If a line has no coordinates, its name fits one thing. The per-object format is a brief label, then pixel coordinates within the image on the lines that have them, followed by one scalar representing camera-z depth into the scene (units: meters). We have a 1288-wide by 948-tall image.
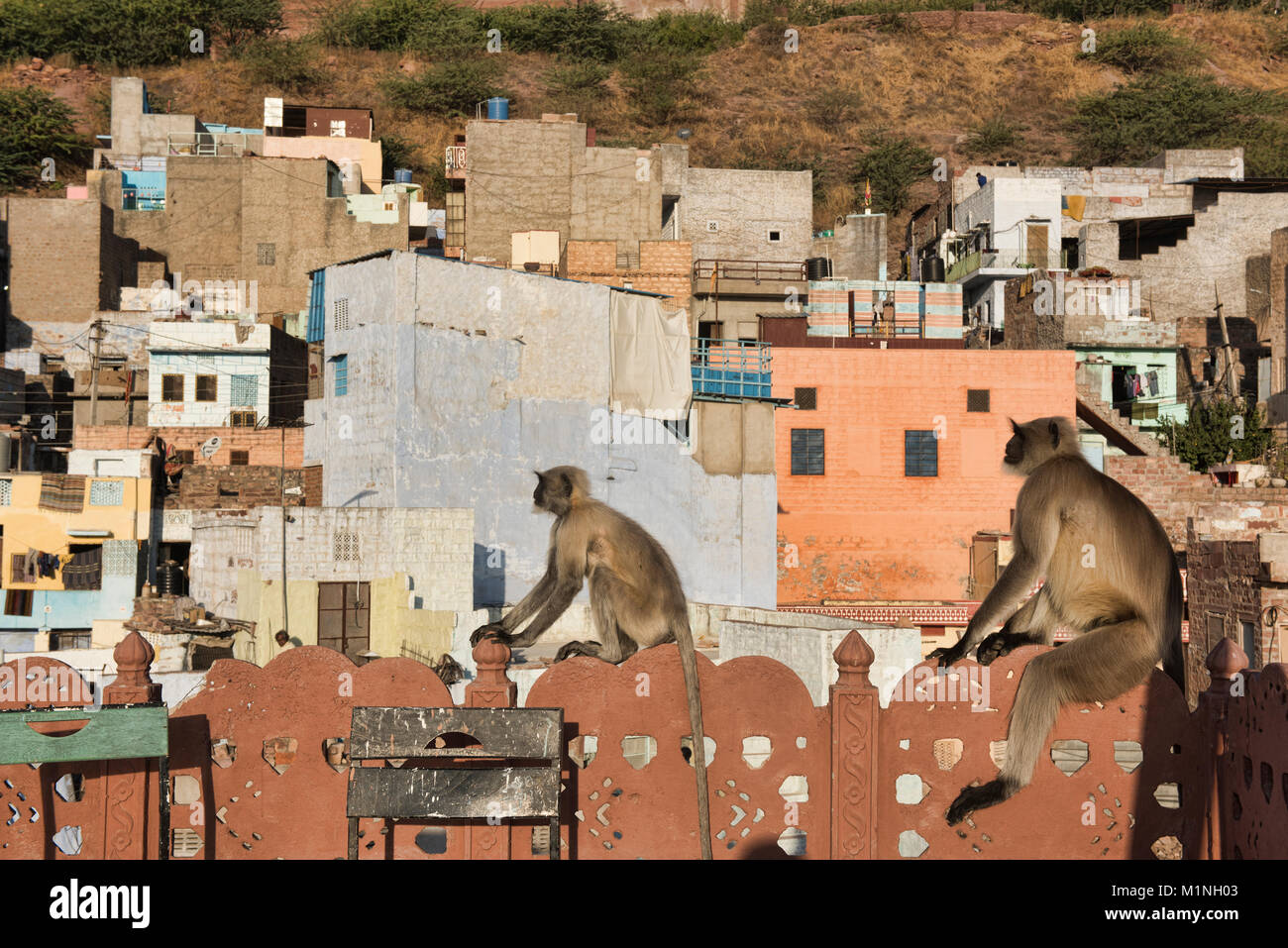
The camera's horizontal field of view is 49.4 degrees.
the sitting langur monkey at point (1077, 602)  6.87
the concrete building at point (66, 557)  28.12
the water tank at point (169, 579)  29.59
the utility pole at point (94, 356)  35.50
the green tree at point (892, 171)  55.56
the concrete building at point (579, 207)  37.88
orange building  31.89
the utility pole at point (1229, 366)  34.78
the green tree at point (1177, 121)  56.73
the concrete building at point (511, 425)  25.33
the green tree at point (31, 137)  51.06
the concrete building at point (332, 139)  47.12
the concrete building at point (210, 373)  35.25
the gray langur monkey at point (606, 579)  8.62
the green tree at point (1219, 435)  33.00
